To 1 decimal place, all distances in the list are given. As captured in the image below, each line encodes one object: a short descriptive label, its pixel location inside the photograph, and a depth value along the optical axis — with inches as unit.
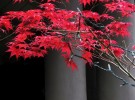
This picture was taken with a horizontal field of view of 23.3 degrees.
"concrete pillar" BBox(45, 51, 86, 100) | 332.2
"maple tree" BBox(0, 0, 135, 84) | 221.6
